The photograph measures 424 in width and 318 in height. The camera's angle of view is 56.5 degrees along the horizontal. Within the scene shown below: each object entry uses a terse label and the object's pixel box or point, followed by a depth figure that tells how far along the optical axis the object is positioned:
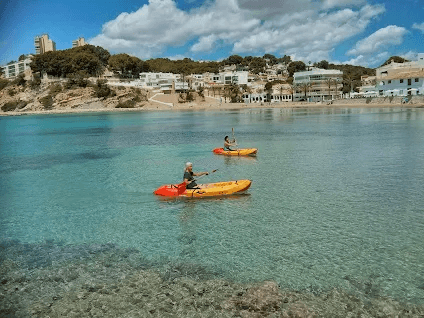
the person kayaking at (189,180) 17.22
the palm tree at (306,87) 121.59
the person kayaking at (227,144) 29.66
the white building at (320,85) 120.69
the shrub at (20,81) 151.62
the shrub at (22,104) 147.12
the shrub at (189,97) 142.75
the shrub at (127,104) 141.50
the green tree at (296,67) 179.62
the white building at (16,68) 180.82
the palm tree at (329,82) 117.54
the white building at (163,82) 144.26
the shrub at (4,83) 157.62
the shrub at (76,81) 142.25
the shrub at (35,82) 144.73
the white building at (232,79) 155.62
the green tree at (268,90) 136.62
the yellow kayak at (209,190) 17.03
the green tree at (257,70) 193.27
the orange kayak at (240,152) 28.70
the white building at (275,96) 133.00
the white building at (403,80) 85.38
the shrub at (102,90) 140.88
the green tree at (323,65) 196.39
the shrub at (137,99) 143.18
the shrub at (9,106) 147.75
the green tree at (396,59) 149.35
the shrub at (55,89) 142.38
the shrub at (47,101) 142.38
